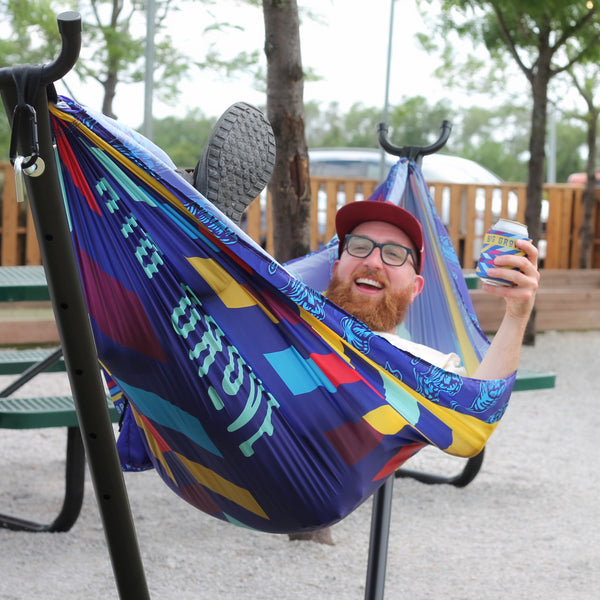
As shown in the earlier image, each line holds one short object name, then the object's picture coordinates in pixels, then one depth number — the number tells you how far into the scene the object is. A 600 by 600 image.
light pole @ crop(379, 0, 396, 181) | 7.09
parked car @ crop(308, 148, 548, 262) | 11.45
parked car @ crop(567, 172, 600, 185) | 15.89
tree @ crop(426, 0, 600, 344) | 6.85
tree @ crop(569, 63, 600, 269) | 9.56
